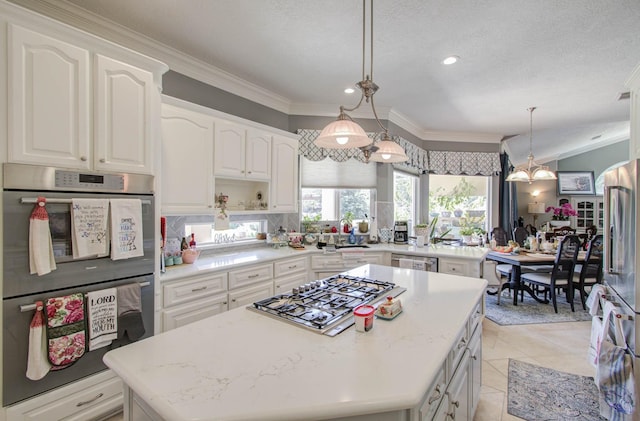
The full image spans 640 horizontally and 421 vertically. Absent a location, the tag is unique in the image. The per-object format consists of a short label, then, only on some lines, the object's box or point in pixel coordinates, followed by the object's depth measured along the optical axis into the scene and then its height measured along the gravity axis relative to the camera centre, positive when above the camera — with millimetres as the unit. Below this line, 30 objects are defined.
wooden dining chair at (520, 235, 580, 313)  4015 -806
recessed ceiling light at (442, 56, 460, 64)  2769 +1412
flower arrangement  7533 -61
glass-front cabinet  8391 -68
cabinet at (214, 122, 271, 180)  2984 +607
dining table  4074 -702
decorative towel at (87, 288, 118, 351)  1759 -651
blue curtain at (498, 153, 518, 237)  6043 +262
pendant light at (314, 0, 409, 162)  1693 +430
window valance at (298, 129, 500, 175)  5058 +884
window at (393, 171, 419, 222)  5004 +229
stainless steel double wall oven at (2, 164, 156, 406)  1514 -334
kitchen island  850 -546
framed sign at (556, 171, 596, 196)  8508 +772
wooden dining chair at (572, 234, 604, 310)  4191 -909
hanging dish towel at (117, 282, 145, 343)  1892 -672
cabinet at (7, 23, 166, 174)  1547 +612
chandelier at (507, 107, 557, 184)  4668 +555
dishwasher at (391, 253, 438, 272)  3521 -637
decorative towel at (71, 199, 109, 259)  1709 -109
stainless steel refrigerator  1684 -243
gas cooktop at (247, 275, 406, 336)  1370 -503
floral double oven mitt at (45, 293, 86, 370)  1606 -668
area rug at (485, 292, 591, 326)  3881 -1422
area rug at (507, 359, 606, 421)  2152 -1464
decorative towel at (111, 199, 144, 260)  1869 -126
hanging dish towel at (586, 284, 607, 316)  2272 -702
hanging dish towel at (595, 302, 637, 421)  1705 -967
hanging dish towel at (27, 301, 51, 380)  1549 -719
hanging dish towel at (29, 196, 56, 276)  1555 -173
